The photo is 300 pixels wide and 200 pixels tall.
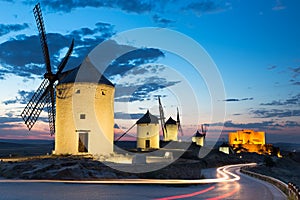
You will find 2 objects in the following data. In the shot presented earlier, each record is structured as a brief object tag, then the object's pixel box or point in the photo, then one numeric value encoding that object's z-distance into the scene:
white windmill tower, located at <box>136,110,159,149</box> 50.16
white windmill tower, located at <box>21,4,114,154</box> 28.48
